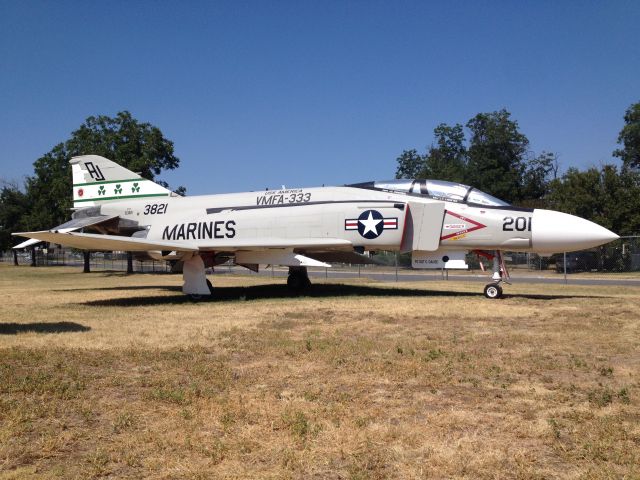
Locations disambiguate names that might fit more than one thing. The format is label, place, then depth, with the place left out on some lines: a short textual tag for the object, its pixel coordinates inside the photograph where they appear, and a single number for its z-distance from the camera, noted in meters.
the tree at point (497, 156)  59.25
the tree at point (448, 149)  70.94
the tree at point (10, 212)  51.00
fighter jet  12.72
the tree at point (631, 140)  57.62
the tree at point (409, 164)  73.94
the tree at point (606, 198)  34.47
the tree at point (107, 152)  35.84
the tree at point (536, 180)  61.00
